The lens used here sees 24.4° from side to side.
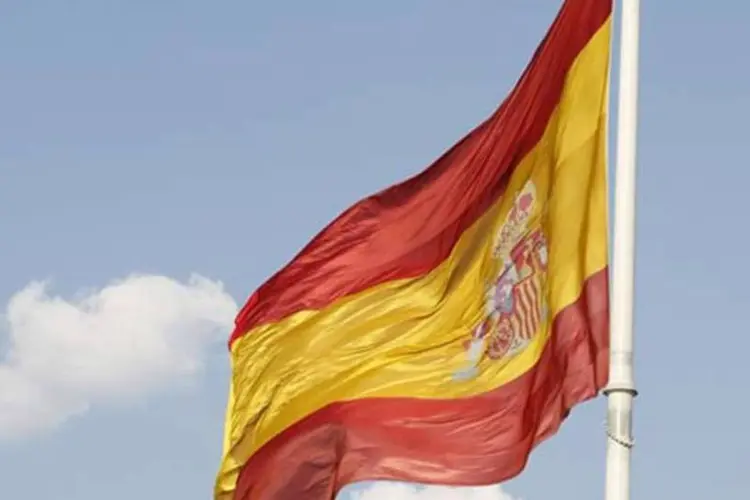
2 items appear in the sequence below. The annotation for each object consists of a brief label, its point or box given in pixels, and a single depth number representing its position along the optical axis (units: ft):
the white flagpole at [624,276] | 37.19
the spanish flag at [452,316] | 41.01
